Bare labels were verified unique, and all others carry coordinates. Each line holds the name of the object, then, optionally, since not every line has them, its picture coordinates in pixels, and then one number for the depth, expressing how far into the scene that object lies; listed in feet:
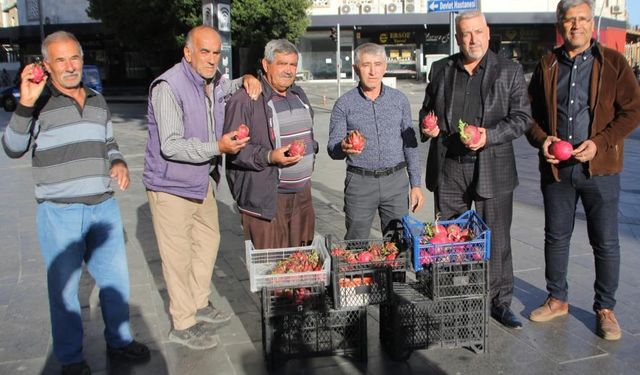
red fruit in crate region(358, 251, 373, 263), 12.30
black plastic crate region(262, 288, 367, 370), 12.10
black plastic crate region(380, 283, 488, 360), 12.37
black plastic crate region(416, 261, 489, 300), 12.13
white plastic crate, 11.83
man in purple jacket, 12.37
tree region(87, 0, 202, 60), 76.80
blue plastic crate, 12.20
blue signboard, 27.81
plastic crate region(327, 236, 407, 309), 11.91
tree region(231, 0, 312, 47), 81.92
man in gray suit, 13.19
